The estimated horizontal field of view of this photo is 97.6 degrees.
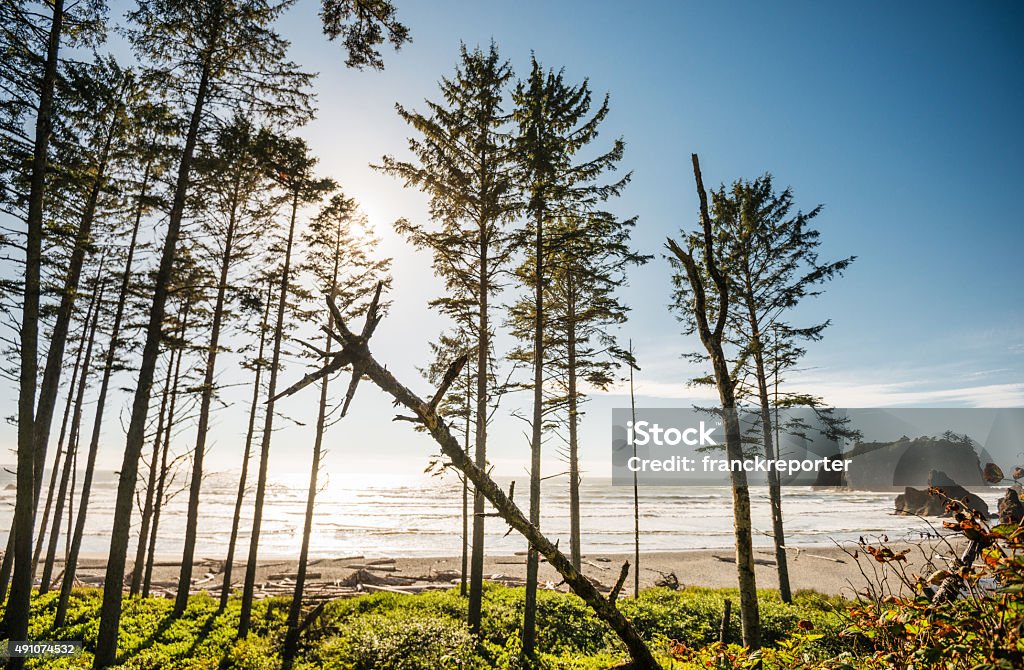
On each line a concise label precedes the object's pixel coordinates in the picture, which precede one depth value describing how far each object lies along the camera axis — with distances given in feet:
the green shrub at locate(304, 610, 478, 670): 32.83
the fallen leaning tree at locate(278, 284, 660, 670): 8.53
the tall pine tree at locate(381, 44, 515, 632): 40.50
